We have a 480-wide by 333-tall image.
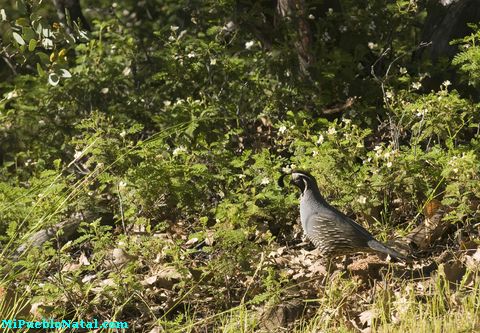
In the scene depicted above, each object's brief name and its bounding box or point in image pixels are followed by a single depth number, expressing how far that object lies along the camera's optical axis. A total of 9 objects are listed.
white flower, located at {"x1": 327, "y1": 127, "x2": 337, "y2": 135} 13.85
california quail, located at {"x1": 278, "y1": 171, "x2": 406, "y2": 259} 11.82
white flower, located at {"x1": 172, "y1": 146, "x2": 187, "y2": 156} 14.07
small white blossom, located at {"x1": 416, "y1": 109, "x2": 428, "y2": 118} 13.94
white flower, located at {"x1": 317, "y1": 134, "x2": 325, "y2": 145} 13.92
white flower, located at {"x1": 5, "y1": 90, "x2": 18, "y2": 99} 15.59
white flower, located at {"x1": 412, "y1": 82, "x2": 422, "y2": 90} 14.81
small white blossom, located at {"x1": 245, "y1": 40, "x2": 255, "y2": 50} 16.20
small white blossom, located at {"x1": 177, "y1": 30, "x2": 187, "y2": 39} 16.74
